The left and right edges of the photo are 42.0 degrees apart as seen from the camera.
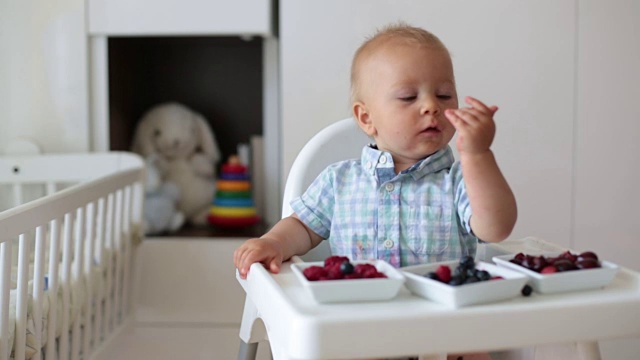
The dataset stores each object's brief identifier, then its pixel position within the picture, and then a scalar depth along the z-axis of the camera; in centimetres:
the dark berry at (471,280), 79
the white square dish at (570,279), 81
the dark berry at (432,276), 81
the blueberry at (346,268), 81
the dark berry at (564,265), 84
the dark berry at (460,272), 79
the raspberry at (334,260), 85
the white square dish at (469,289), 76
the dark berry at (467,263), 83
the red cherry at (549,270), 83
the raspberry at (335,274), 81
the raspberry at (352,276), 81
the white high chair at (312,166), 122
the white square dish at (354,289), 77
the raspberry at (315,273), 82
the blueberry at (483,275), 80
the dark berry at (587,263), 85
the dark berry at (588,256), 87
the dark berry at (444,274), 80
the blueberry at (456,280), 78
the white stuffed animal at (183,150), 214
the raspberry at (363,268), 82
